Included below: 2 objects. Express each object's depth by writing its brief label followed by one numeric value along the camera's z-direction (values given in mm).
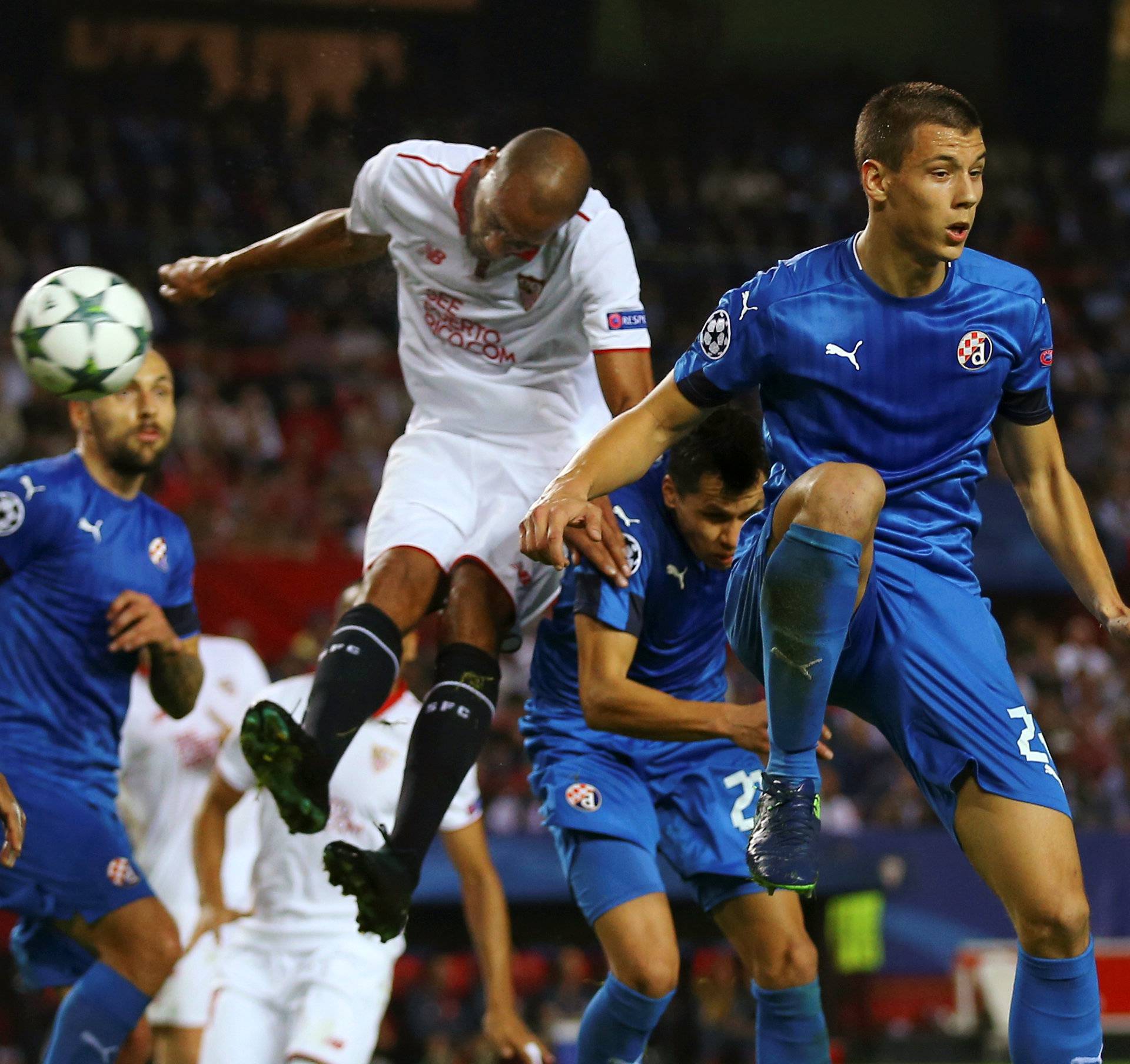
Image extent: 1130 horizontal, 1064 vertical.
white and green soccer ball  10273
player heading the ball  8492
